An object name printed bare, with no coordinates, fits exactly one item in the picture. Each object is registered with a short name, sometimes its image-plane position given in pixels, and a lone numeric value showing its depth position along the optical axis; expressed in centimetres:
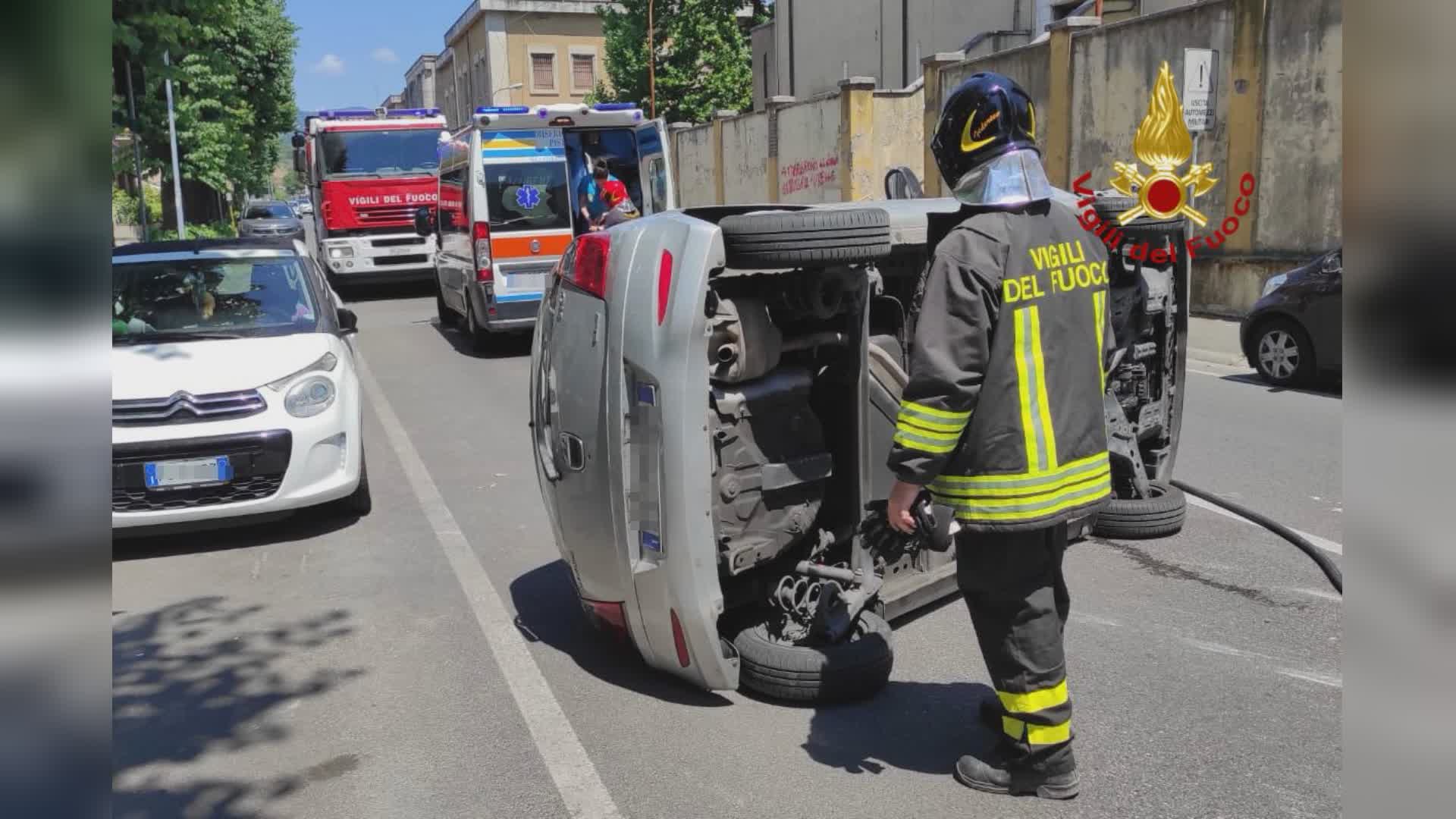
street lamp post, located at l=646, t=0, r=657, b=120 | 3619
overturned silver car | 372
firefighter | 311
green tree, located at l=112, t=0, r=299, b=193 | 797
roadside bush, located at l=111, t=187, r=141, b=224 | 3042
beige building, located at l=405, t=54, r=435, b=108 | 7838
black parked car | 998
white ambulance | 1252
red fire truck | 1911
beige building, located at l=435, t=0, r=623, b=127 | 5378
